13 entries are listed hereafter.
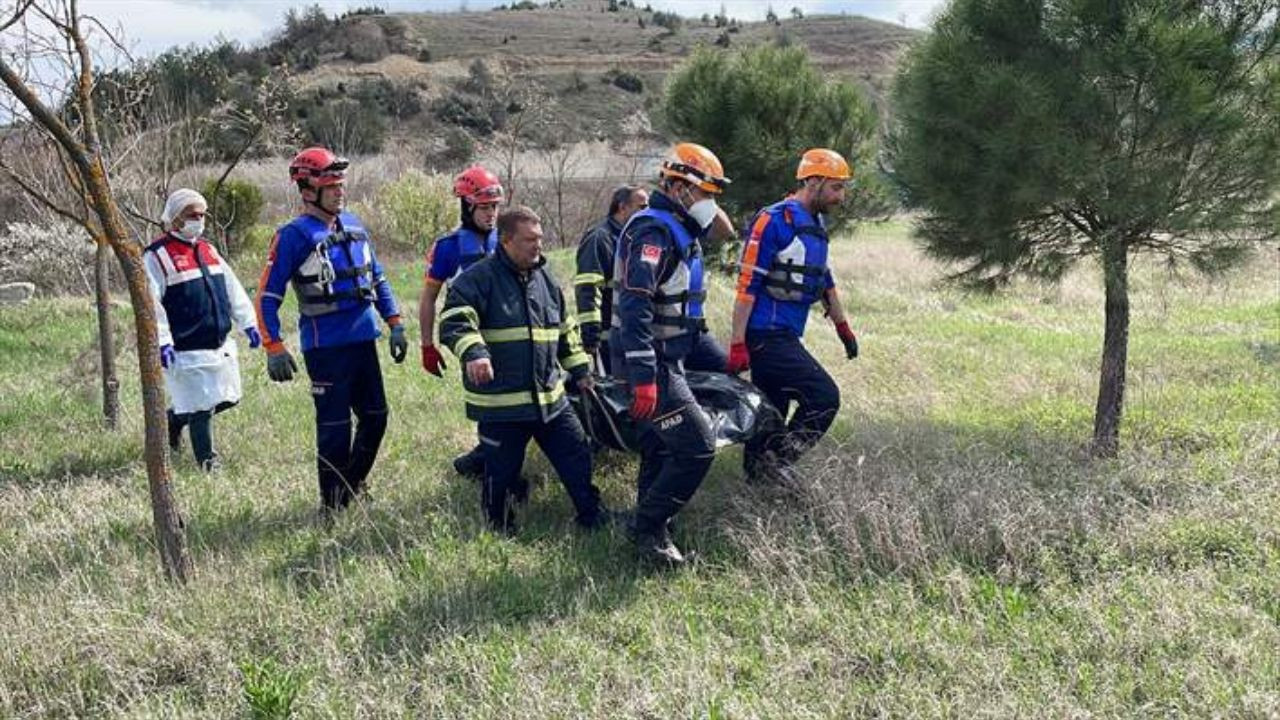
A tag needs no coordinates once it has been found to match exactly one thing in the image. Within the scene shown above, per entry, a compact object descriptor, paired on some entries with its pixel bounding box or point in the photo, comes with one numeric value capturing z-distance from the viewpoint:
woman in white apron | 6.21
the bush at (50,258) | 17.70
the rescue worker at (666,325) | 4.45
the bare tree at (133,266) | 3.92
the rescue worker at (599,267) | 6.04
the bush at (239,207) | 19.30
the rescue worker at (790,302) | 5.55
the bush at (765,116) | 11.59
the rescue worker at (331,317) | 5.07
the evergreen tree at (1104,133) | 5.21
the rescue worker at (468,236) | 5.82
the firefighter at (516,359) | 4.66
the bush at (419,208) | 21.50
